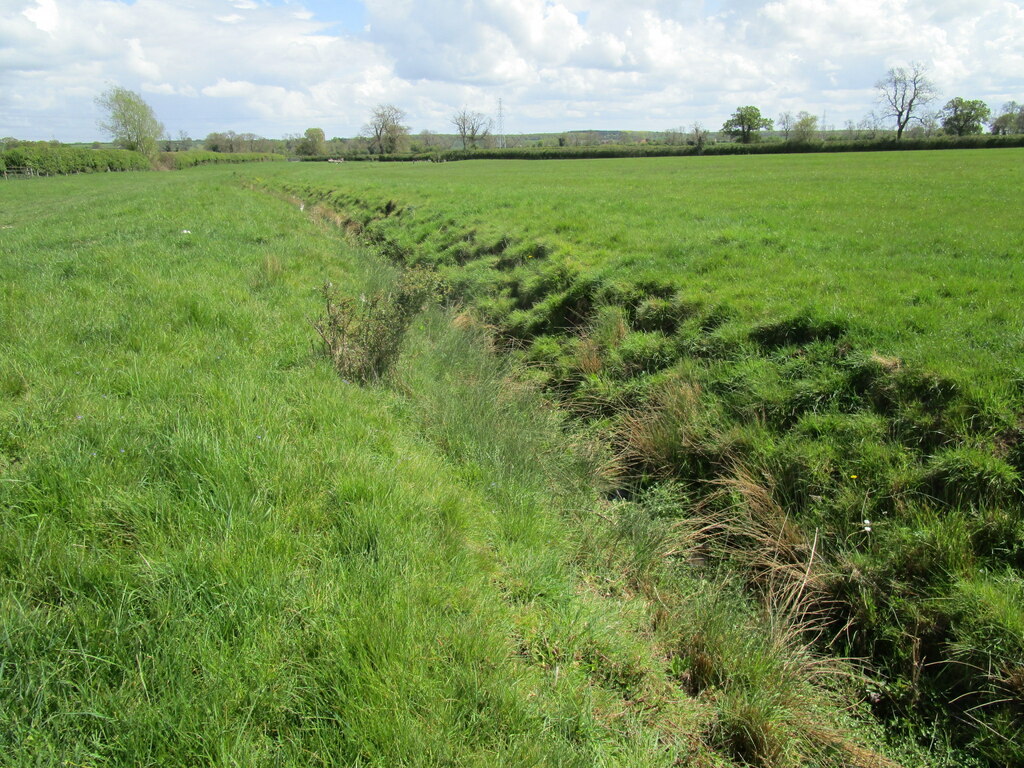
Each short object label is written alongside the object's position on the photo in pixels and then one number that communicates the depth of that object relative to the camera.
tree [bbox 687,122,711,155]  68.24
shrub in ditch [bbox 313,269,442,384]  6.26
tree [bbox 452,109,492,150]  120.88
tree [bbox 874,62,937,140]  87.75
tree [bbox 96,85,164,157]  94.94
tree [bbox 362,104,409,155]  121.00
